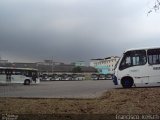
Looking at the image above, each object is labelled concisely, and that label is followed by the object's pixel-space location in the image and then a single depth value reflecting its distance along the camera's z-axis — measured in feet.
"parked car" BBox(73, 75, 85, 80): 128.23
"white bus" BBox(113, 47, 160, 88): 36.03
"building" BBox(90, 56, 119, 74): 192.11
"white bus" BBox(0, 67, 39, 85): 76.65
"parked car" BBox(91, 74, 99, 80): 130.18
